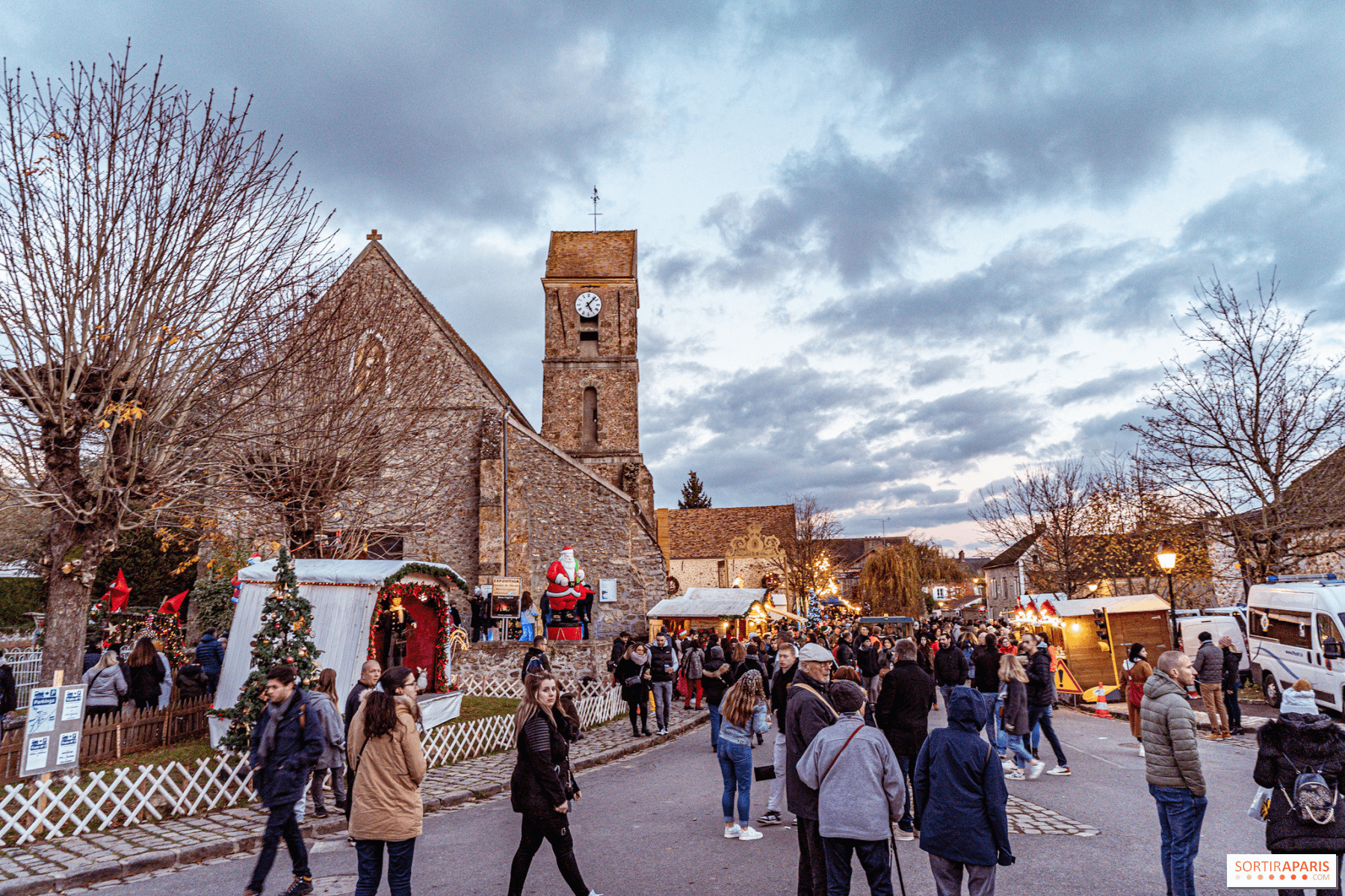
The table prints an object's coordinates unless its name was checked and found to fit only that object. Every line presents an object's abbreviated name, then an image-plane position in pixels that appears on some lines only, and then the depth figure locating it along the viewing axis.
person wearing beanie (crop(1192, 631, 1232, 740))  12.46
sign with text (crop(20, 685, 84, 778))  7.81
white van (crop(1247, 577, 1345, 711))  13.43
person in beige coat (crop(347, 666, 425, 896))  4.70
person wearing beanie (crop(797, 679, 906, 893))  4.26
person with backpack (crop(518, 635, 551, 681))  10.91
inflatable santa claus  17.75
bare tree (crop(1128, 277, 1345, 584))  19.97
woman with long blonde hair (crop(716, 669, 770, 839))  6.89
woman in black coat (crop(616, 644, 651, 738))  13.66
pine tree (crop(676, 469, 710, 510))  77.06
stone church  22.58
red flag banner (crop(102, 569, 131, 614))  19.03
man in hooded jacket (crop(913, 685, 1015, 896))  4.08
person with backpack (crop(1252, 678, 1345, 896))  4.34
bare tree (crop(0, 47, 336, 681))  8.81
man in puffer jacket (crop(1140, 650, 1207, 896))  4.90
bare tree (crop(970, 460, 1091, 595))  32.75
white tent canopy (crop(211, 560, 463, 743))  12.00
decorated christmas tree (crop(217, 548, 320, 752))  9.16
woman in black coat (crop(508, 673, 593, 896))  5.00
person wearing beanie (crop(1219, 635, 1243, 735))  13.20
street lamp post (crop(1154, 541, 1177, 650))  16.59
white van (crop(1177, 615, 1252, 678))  19.66
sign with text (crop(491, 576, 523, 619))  18.34
